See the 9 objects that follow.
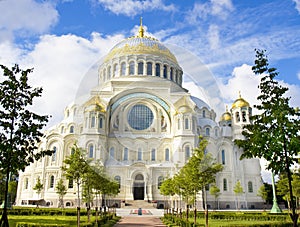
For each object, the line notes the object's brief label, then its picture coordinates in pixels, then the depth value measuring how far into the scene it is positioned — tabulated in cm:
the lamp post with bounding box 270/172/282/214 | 3241
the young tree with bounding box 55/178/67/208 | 3947
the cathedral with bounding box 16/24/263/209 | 4262
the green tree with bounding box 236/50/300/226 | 1152
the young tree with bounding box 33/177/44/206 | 4181
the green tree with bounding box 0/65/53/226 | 1266
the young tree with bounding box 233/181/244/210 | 4275
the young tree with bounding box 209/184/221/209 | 3897
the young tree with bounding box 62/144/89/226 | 1892
